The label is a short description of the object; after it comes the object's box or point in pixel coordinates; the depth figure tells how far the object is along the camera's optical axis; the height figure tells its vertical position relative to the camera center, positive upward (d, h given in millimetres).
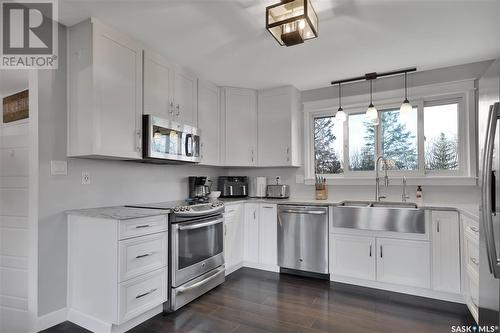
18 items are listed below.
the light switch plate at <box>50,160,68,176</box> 2176 +19
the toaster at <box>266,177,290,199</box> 3830 -313
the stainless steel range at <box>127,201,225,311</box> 2383 -773
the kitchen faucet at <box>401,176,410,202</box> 3210 -317
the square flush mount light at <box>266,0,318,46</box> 1818 +1027
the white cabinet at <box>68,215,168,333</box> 1985 -770
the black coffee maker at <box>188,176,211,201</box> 3551 -231
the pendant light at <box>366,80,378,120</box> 3035 +608
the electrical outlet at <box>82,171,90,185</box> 2393 -68
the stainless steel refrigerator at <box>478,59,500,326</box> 1371 -139
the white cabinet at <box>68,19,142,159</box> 2178 +639
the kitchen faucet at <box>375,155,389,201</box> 3316 -157
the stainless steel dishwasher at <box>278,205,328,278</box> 3102 -827
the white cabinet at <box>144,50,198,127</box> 2646 +839
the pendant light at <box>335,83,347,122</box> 3229 +617
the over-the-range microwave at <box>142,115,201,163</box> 2551 +293
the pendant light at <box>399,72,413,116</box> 2881 +624
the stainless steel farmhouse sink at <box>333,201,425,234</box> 2664 -506
